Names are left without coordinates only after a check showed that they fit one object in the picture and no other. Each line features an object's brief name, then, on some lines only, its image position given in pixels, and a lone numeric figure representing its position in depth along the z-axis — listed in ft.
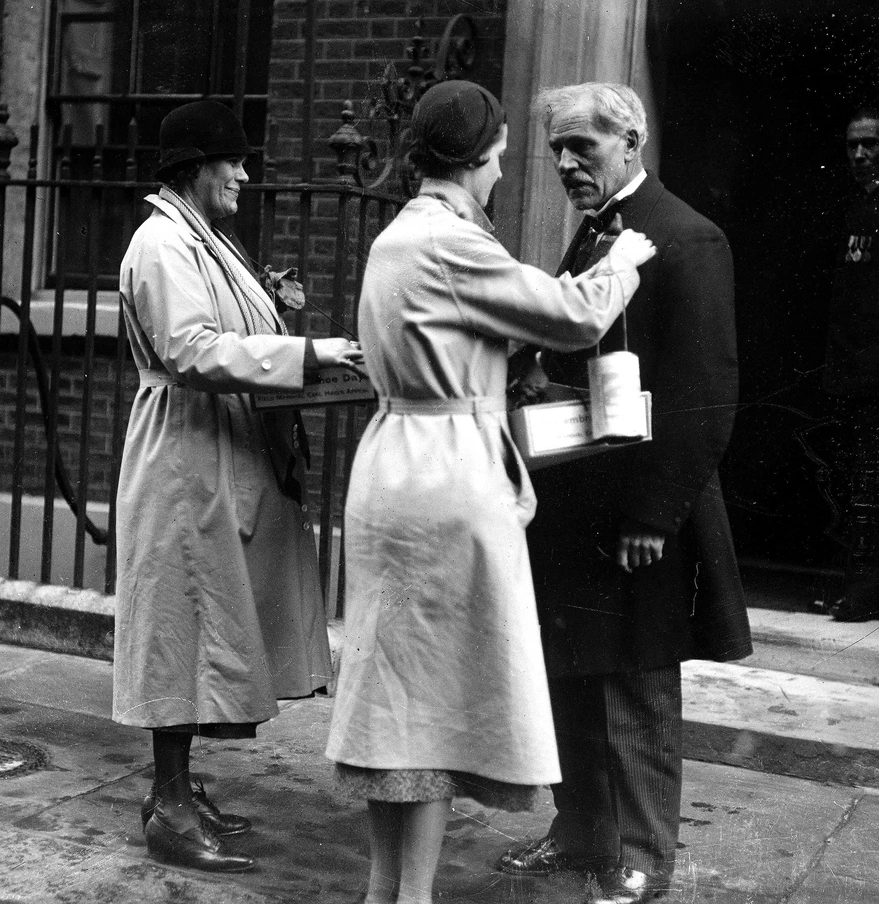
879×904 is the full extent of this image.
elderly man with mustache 10.14
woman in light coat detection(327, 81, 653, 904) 9.15
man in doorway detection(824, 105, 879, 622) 15.67
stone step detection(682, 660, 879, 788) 14.10
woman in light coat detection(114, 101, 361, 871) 11.23
